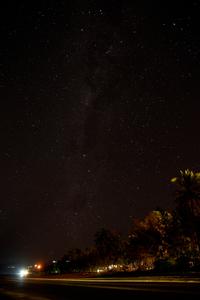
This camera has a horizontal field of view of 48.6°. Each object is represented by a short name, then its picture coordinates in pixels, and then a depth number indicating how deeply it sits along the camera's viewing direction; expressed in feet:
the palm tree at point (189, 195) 102.39
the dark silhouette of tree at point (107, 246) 202.72
